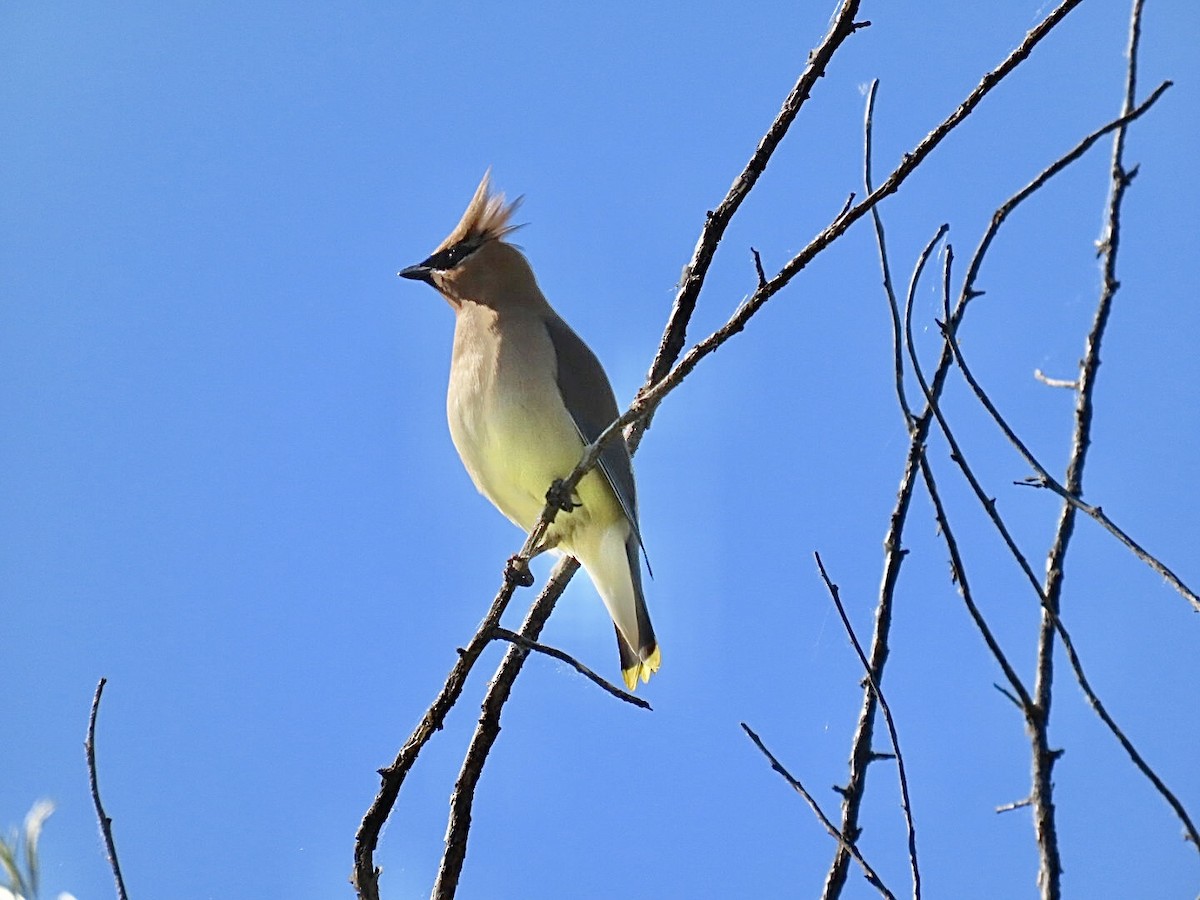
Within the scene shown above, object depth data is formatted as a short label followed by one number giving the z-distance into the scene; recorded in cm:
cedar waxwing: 783
